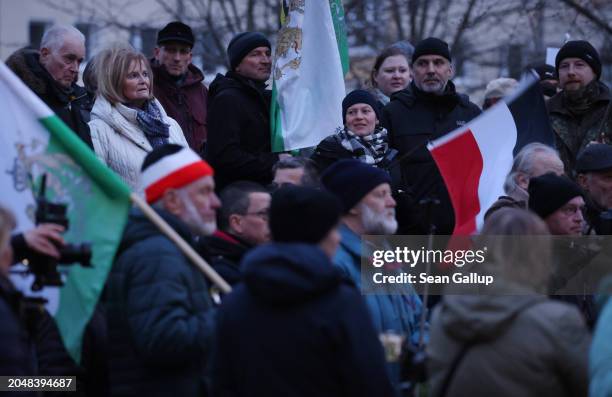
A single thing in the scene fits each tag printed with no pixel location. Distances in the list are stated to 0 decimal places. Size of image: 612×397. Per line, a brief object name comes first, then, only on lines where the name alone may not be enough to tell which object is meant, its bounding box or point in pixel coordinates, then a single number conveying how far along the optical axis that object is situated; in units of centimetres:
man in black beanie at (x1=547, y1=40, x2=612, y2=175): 1941
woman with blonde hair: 1658
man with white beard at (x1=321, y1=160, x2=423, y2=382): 1289
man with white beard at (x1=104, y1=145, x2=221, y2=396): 1141
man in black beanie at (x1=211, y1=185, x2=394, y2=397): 991
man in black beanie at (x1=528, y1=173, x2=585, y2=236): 1455
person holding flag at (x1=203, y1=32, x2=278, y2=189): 1665
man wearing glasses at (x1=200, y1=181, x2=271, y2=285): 1326
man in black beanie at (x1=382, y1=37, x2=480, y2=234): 1757
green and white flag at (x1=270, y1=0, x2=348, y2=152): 1743
